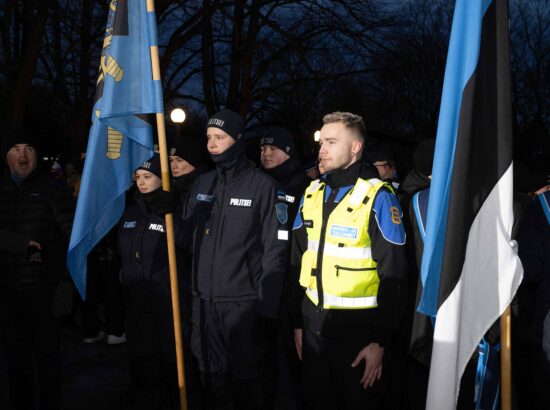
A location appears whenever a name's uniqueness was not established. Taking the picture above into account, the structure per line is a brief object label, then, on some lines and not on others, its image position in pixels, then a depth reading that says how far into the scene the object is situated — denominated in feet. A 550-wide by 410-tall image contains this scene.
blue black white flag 9.82
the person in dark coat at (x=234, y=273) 13.75
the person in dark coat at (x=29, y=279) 15.14
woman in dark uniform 15.78
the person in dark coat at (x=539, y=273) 11.15
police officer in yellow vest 11.51
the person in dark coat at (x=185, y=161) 18.42
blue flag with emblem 13.33
